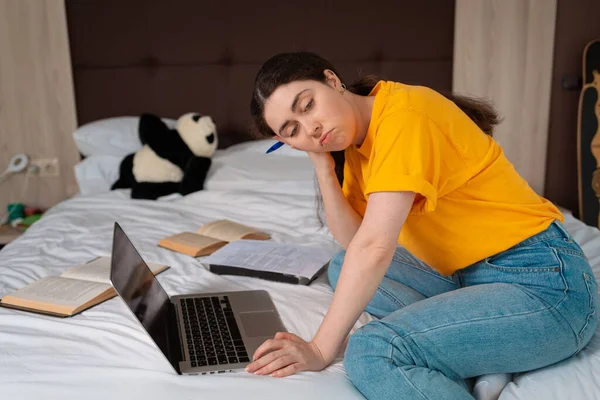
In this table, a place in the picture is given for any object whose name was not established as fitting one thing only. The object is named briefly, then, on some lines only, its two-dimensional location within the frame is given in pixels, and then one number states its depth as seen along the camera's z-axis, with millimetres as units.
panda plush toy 2166
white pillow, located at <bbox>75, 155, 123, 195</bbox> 2324
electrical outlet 2586
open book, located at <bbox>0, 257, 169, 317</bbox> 1172
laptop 949
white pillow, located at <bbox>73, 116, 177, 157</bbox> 2344
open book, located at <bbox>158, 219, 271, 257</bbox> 1550
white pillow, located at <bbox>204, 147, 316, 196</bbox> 2107
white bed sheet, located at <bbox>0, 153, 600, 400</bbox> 885
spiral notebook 1353
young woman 880
